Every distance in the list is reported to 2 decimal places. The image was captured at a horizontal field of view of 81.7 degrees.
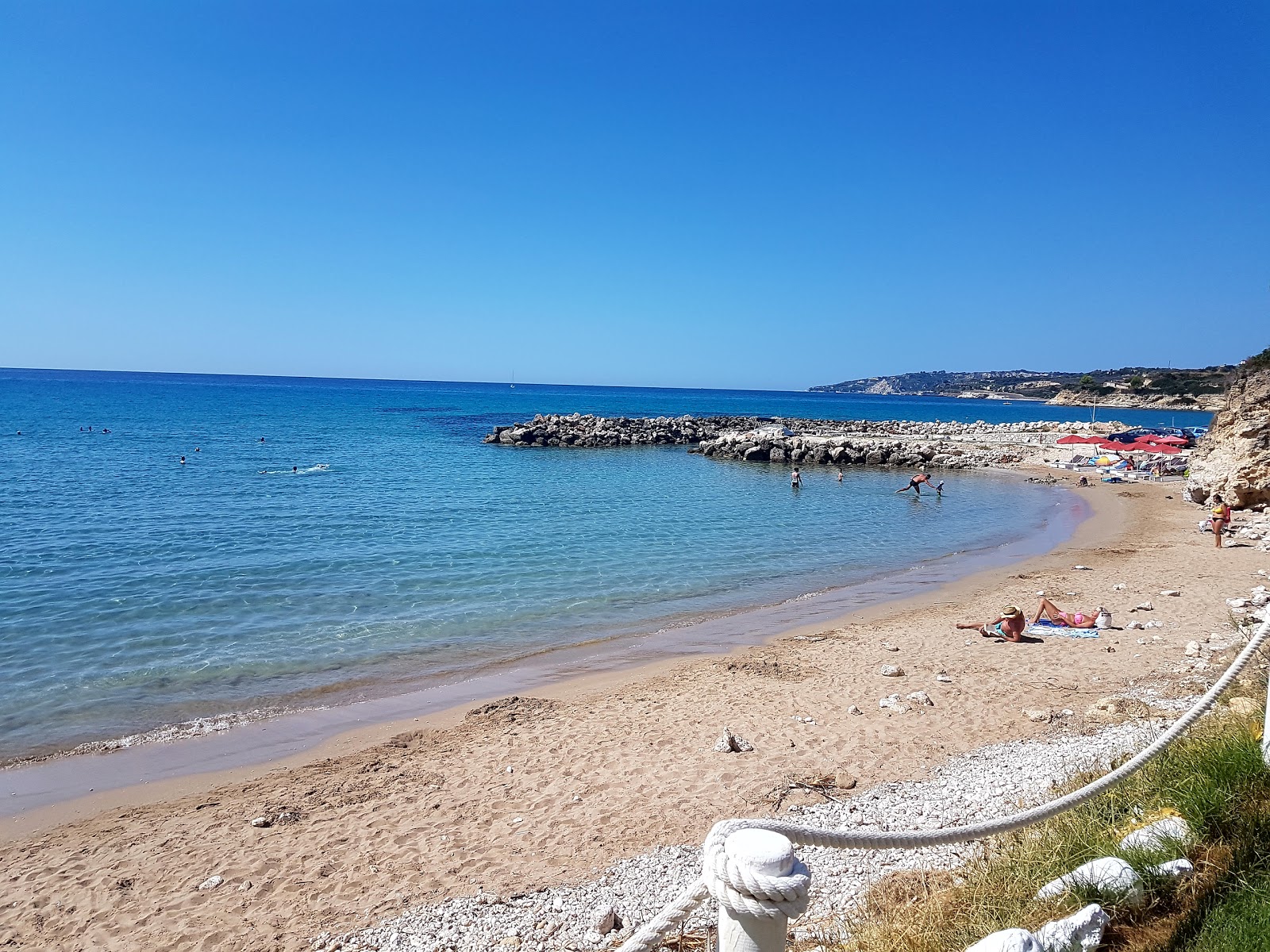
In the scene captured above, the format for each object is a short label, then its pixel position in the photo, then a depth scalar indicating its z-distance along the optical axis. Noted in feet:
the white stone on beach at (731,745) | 24.77
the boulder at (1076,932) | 9.87
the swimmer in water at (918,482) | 100.75
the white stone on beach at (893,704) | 27.96
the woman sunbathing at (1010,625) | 37.86
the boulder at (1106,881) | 10.86
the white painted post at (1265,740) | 12.12
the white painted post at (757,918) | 6.53
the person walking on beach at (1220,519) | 60.75
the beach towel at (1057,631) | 37.85
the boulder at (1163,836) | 11.73
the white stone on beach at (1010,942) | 9.28
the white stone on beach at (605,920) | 15.21
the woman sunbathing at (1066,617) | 38.99
